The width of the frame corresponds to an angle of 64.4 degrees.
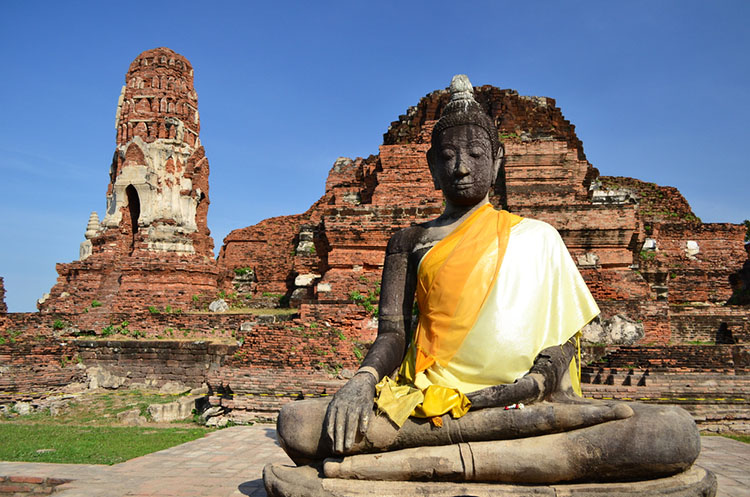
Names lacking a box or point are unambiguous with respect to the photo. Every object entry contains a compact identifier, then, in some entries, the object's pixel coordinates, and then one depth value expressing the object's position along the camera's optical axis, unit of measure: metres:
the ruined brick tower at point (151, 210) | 18.69
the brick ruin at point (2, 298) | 19.42
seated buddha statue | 2.84
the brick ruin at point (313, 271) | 9.07
